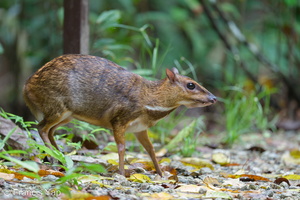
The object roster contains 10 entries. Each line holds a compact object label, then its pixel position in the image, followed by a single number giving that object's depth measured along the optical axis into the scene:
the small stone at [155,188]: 7.17
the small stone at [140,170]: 8.92
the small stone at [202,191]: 7.23
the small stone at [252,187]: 7.85
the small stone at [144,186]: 7.39
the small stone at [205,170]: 9.59
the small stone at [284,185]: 8.19
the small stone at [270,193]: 7.33
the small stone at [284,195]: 7.29
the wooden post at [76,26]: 10.96
